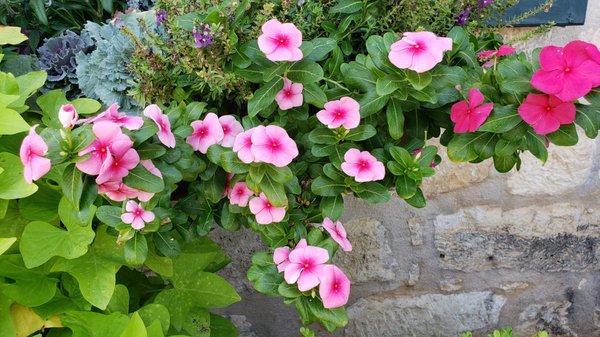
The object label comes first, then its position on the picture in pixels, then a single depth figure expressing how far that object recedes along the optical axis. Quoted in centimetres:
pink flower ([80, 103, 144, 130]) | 100
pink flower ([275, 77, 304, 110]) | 111
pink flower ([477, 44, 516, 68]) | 115
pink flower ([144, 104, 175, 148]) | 103
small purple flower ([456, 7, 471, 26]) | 129
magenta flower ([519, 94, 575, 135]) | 99
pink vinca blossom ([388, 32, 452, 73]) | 99
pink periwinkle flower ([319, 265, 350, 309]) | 107
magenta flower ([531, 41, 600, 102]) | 96
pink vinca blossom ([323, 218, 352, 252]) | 115
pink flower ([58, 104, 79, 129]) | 96
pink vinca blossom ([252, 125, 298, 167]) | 102
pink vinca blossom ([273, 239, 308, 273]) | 112
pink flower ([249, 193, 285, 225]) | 112
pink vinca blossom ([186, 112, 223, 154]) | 111
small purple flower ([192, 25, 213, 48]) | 109
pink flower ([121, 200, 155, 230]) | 105
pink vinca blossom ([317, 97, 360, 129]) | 107
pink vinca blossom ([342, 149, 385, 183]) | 109
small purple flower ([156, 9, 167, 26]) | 123
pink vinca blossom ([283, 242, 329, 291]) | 107
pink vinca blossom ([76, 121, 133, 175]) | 95
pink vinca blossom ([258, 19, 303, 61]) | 102
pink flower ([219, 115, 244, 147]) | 113
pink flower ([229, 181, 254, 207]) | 114
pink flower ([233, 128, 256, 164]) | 103
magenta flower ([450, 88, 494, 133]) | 103
